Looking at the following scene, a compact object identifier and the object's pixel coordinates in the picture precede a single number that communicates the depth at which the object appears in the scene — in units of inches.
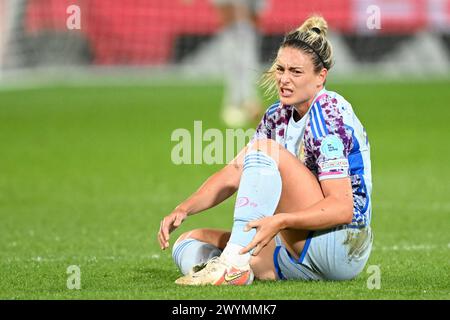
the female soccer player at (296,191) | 414.9
